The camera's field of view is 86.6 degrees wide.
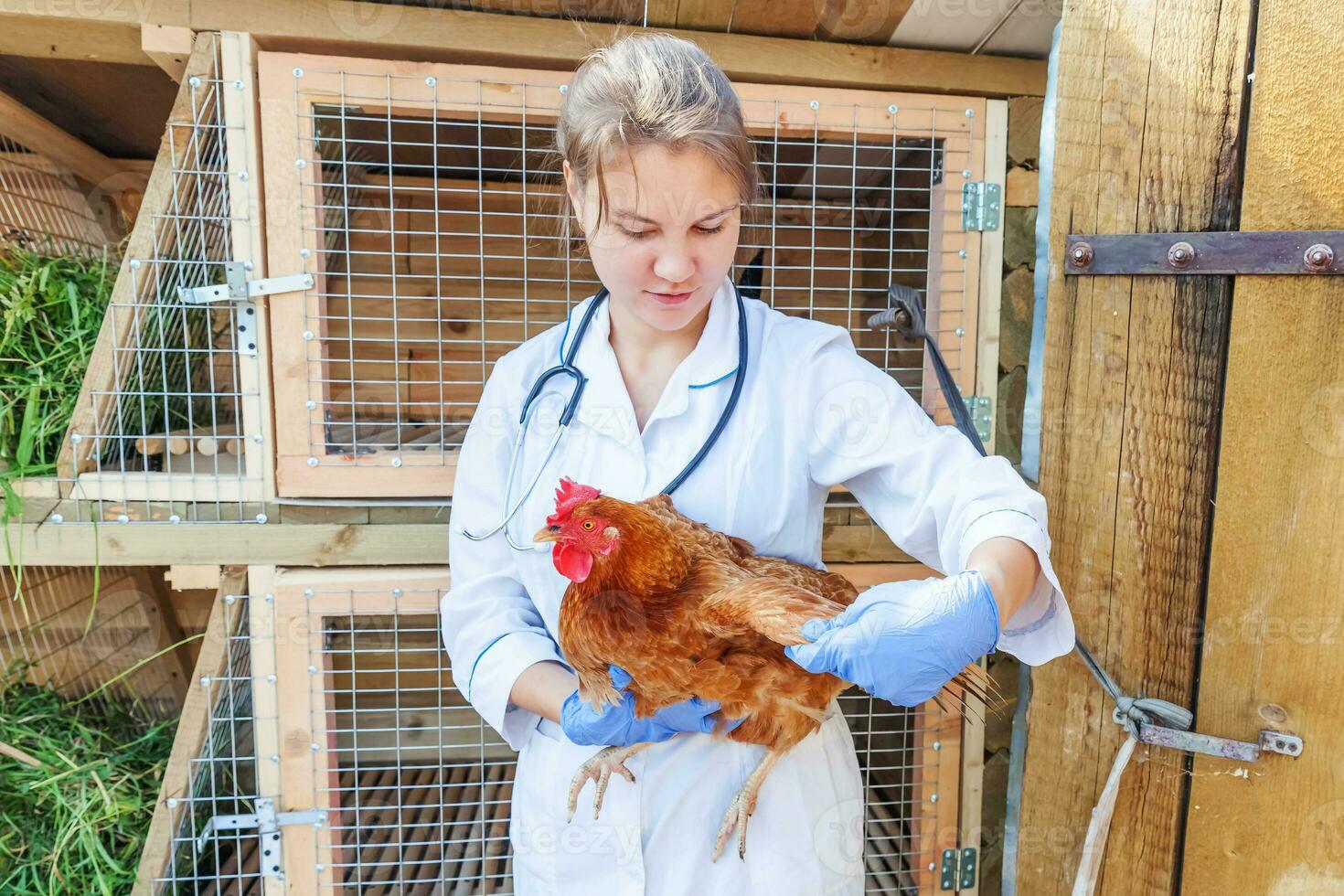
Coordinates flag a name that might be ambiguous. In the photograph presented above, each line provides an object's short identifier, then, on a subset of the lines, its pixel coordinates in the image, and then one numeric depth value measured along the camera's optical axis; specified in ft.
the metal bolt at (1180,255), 3.57
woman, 2.80
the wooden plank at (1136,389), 3.59
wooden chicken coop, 4.33
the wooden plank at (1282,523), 3.43
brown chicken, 2.60
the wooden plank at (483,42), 4.27
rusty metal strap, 3.38
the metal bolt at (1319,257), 3.37
